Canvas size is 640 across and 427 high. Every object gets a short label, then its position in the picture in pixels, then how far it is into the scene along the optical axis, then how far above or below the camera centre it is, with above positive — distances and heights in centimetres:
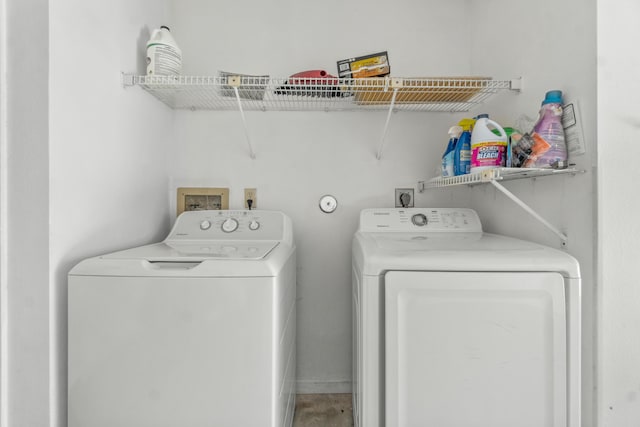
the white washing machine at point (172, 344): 99 -42
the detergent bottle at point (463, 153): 145 +28
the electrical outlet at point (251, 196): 190 +10
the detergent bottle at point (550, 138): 112 +27
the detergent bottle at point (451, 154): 152 +29
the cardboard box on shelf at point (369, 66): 159 +75
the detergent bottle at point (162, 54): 147 +75
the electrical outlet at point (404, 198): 190 +9
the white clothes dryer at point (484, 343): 102 -42
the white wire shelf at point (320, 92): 145 +62
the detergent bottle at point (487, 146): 125 +27
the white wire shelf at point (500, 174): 109 +15
